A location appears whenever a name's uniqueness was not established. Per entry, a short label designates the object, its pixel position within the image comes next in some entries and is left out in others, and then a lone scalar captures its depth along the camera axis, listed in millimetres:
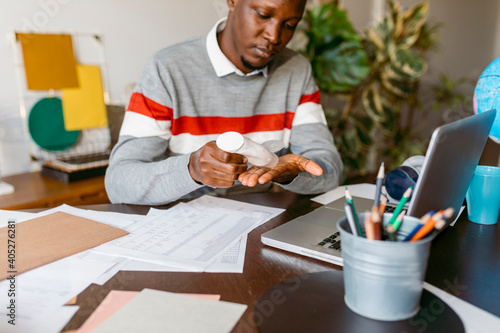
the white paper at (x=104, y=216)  802
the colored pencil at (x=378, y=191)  474
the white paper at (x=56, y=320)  462
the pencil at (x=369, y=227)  442
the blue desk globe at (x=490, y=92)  864
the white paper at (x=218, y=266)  602
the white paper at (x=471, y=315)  459
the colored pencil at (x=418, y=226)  446
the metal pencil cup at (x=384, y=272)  429
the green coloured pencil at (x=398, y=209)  478
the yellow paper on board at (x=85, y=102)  1835
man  919
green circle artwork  1744
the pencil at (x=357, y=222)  473
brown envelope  621
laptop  543
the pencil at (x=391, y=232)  453
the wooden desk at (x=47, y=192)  1373
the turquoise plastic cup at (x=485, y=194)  781
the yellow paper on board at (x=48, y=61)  1679
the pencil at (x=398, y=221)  467
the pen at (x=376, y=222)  438
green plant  2246
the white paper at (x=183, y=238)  641
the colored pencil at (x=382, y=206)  494
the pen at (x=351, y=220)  459
